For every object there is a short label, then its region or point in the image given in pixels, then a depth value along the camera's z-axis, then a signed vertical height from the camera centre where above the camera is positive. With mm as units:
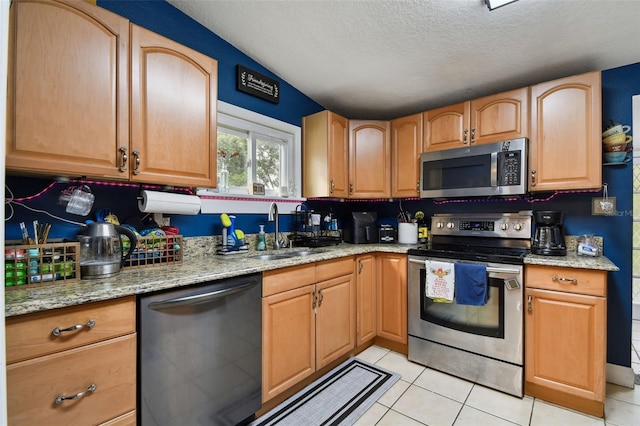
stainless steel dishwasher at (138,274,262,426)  1197 -657
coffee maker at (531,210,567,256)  2002 -165
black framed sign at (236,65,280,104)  2209 +1020
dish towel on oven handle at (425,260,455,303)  2100 -511
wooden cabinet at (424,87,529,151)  2219 +749
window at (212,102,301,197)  2221 +499
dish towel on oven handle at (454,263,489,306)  1990 -503
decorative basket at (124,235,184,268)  1510 -216
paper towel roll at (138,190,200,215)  1564 +52
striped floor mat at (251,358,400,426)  1688 -1202
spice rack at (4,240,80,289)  1095 -204
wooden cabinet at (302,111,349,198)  2633 +527
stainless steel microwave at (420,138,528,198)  2195 +338
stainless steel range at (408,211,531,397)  1923 -730
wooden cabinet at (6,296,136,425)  921 -535
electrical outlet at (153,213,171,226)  1780 -44
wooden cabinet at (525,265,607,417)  1703 -768
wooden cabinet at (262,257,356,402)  1698 -721
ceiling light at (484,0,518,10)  1539 +1122
